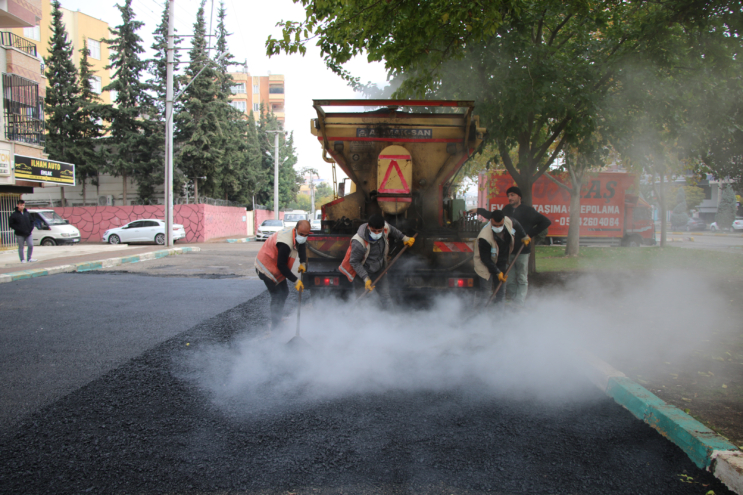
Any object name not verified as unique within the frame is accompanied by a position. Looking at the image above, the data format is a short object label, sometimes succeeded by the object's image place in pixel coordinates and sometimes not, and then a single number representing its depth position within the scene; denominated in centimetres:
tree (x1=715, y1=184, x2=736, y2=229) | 4519
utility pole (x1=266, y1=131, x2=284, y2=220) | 3445
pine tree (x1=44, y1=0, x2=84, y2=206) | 2681
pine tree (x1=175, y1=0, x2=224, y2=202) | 2675
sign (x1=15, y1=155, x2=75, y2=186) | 1589
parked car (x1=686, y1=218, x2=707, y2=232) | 4531
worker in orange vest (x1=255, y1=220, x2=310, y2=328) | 511
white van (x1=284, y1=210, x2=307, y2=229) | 2834
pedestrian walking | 1209
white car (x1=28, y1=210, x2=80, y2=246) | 2111
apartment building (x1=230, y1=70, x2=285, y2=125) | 6419
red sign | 2030
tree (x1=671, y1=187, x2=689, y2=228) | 4734
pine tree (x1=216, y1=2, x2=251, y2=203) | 2841
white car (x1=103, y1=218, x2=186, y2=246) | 2217
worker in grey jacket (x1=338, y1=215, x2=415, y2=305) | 516
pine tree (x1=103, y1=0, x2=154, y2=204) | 2572
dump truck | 578
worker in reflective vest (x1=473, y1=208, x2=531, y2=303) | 545
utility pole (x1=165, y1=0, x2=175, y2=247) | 1827
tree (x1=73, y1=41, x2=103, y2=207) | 2694
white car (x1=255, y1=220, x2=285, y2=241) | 2577
